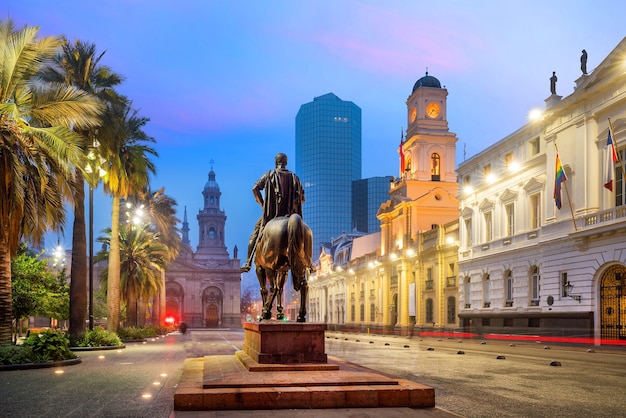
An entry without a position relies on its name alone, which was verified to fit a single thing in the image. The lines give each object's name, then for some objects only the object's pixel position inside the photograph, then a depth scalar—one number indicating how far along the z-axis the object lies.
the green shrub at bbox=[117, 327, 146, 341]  37.22
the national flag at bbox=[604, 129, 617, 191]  28.83
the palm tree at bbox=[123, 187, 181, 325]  53.34
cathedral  119.06
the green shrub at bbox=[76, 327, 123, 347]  26.47
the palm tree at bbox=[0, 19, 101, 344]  16.83
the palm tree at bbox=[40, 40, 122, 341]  25.78
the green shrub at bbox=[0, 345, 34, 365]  16.44
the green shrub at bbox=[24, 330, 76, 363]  17.69
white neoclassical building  29.81
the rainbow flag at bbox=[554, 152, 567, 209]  32.19
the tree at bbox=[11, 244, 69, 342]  29.41
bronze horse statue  12.09
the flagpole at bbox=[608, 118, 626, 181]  28.20
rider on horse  13.00
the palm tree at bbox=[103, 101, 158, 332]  29.98
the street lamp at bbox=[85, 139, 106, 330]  21.89
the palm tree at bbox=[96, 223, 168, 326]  44.97
